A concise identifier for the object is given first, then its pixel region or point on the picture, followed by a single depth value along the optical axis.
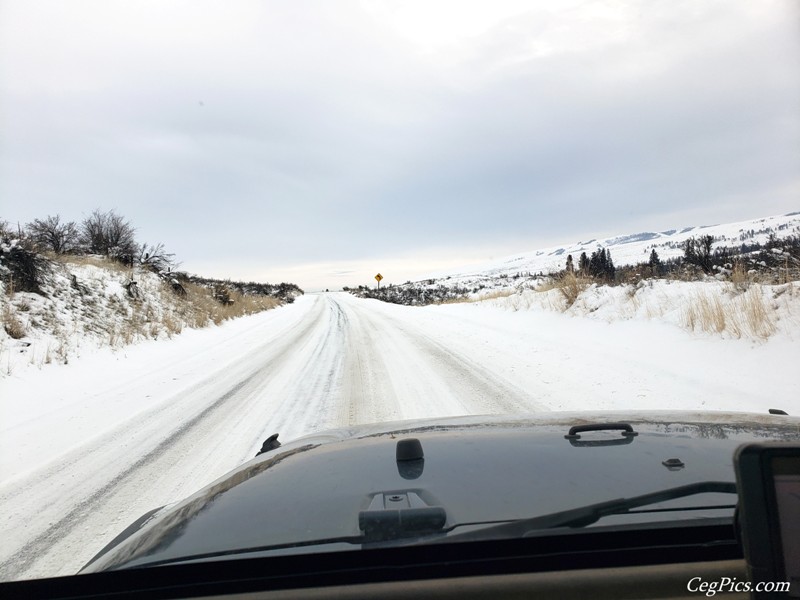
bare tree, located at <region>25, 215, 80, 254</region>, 17.52
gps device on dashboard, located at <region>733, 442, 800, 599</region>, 0.82
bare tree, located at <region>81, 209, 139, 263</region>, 19.25
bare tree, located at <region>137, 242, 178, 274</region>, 18.50
